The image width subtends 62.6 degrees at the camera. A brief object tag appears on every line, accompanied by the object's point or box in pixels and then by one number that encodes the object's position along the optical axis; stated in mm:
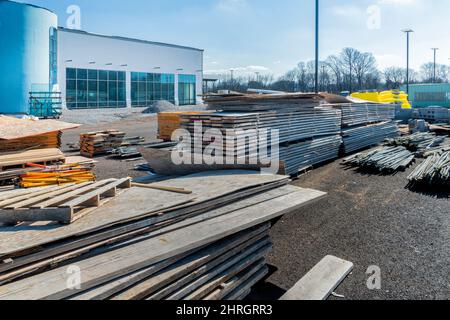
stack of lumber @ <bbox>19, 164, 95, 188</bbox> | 7332
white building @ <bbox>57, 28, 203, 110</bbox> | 34625
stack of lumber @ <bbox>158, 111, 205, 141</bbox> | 16641
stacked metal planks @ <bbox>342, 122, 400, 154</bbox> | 13594
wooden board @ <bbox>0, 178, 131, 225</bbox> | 3834
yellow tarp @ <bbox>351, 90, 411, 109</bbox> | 30680
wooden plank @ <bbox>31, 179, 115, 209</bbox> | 3958
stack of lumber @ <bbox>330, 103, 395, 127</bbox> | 13627
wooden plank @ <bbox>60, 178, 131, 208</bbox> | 3932
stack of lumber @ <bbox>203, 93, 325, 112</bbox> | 10006
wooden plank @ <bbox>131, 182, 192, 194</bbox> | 4996
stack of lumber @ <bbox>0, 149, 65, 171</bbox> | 8266
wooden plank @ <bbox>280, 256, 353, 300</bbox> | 4069
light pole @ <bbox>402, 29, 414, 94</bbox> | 41469
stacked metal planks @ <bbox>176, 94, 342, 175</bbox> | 8555
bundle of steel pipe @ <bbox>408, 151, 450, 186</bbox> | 8865
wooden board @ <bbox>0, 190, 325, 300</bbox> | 2916
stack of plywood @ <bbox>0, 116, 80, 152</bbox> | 8797
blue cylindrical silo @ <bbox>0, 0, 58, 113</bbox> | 27359
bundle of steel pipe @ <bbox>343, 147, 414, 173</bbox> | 10802
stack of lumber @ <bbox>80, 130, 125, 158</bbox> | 14344
